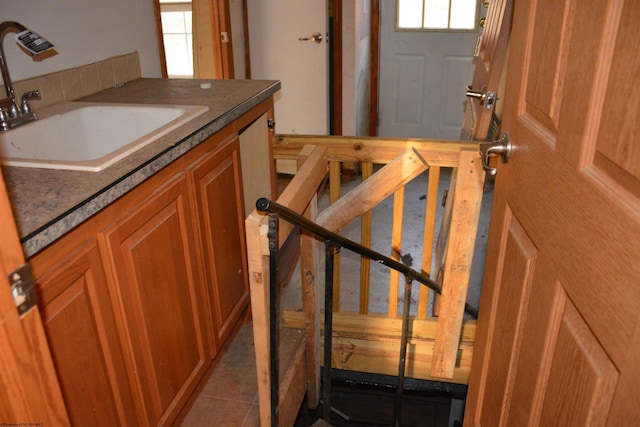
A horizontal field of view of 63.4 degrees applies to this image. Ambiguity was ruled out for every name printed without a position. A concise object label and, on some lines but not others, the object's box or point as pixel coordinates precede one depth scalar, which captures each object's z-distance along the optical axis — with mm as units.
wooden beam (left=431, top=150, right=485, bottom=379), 1767
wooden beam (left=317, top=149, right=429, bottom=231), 1850
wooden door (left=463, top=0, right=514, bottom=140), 1981
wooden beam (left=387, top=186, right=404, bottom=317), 1978
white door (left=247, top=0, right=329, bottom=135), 3795
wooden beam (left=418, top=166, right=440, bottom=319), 1935
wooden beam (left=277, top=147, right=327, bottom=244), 1357
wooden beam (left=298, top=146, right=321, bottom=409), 1774
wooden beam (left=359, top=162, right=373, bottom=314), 2037
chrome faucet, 1471
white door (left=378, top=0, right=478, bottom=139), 4555
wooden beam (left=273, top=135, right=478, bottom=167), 1888
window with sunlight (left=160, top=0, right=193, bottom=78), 5215
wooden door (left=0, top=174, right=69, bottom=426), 637
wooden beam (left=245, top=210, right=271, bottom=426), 1211
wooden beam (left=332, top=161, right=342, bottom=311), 2047
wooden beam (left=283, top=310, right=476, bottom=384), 2137
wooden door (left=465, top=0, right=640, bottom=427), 678
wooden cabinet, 1099
